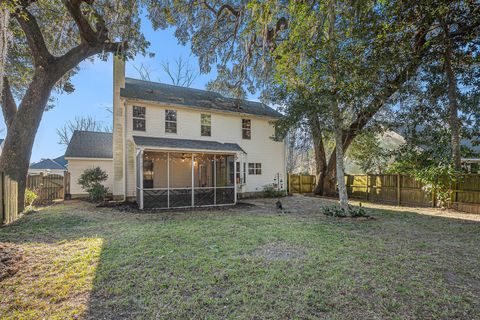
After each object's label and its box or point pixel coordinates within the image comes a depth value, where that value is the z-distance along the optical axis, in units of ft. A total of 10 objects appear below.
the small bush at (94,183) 42.23
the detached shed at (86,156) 48.78
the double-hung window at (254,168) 51.16
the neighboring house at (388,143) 70.12
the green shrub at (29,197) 34.37
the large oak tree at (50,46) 30.53
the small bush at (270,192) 51.83
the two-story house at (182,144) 39.88
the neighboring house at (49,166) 79.20
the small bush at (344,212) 29.14
